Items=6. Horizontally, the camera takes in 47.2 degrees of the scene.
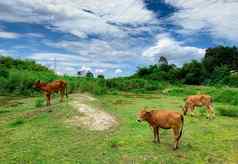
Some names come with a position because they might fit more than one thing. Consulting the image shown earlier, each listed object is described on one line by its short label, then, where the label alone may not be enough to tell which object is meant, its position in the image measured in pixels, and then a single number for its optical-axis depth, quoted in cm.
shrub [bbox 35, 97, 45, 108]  1515
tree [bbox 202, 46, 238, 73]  5403
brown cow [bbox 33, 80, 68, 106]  1485
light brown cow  1448
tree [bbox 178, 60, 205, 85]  5019
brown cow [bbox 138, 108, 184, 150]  813
